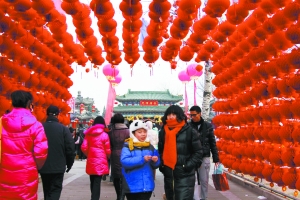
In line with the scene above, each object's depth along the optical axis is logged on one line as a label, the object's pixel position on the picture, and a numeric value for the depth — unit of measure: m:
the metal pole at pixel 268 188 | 4.02
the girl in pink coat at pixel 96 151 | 3.85
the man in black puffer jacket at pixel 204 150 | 4.04
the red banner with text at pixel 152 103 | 28.68
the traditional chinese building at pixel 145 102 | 28.23
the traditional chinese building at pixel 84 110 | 29.17
